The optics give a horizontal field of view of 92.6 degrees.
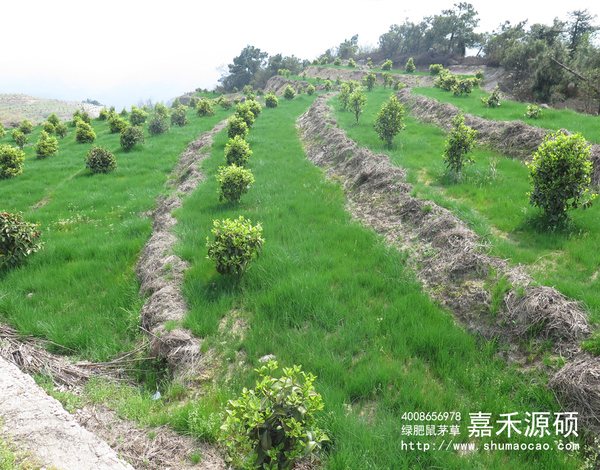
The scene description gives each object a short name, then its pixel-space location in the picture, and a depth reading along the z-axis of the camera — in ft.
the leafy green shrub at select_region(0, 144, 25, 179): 44.12
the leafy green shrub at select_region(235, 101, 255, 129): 70.06
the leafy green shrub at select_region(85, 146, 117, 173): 43.96
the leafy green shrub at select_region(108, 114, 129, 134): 78.84
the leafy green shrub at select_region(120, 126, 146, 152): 56.59
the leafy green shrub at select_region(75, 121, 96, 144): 69.00
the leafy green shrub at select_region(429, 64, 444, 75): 134.21
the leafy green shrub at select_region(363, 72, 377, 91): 123.34
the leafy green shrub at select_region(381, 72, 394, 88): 130.62
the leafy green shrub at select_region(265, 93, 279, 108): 103.24
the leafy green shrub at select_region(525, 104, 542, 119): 42.45
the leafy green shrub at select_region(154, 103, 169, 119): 101.43
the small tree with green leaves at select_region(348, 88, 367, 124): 58.44
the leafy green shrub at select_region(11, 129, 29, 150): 65.78
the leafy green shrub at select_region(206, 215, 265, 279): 17.54
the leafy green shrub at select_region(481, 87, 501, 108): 55.47
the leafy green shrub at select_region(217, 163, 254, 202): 29.04
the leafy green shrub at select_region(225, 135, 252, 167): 39.60
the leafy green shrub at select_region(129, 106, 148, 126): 93.86
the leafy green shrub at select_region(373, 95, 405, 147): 41.45
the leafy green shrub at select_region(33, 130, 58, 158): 57.62
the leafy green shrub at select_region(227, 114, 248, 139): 57.11
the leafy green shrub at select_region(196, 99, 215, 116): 98.02
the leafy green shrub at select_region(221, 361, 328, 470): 8.20
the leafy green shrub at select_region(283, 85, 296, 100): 121.34
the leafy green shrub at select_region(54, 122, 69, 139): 84.28
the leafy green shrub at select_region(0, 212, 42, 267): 20.79
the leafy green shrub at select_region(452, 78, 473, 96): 74.31
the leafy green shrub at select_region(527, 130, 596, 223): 18.11
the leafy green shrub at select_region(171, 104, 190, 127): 84.75
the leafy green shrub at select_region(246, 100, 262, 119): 84.33
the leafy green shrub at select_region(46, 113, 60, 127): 94.48
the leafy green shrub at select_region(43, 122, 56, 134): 86.43
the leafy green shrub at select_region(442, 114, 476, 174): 28.81
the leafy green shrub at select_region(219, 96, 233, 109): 110.73
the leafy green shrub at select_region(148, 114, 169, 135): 72.38
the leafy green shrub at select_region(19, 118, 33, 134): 91.56
